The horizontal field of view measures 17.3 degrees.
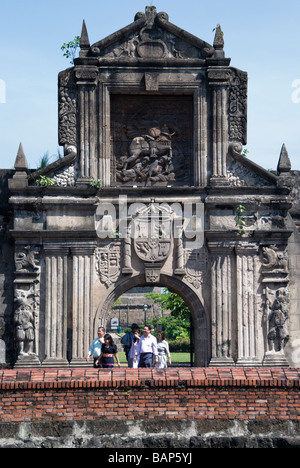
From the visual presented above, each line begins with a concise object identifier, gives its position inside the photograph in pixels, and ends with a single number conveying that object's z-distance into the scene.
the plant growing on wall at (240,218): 22.11
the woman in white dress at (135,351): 19.77
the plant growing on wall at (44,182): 22.06
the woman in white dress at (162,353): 20.59
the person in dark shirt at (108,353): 18.75
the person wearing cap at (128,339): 20.53
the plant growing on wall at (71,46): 22.78
